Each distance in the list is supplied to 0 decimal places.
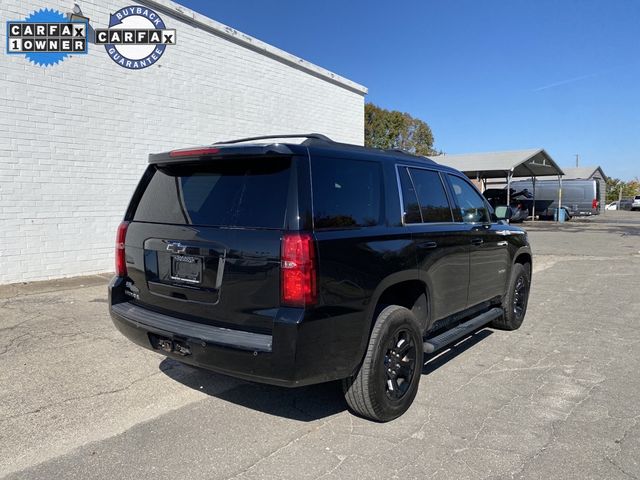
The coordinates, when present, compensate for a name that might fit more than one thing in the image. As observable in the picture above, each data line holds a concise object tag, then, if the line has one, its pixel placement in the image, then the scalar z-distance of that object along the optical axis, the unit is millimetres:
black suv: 2850
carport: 25989
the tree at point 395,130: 43366
